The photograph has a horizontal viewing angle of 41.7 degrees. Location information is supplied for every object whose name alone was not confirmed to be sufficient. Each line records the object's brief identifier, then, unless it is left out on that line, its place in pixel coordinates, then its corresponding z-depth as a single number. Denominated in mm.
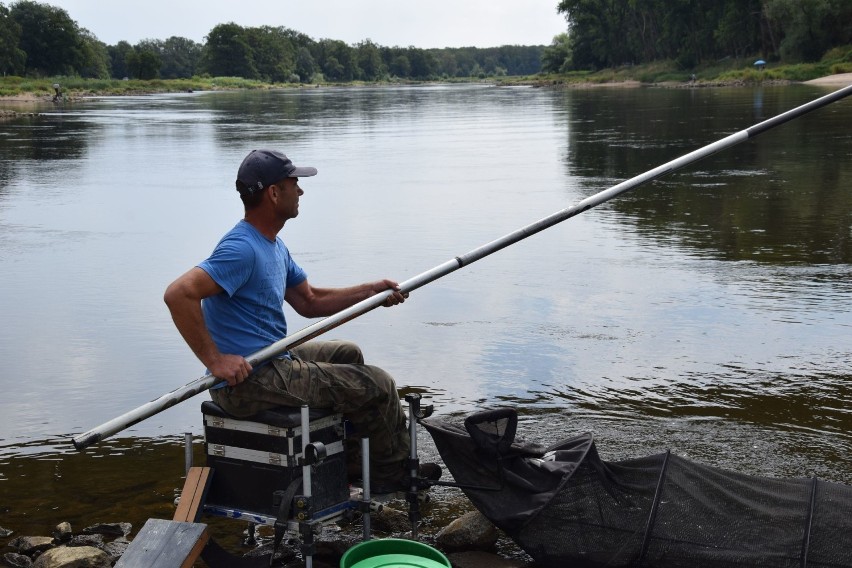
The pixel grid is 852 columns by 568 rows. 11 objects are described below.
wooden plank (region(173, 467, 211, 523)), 4340
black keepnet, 4246
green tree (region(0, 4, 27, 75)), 129125
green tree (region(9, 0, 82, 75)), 143375
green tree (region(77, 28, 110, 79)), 148500
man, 4277
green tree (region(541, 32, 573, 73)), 164275
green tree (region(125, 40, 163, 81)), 164750
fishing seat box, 4277
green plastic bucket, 4145
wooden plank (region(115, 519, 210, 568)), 4043
